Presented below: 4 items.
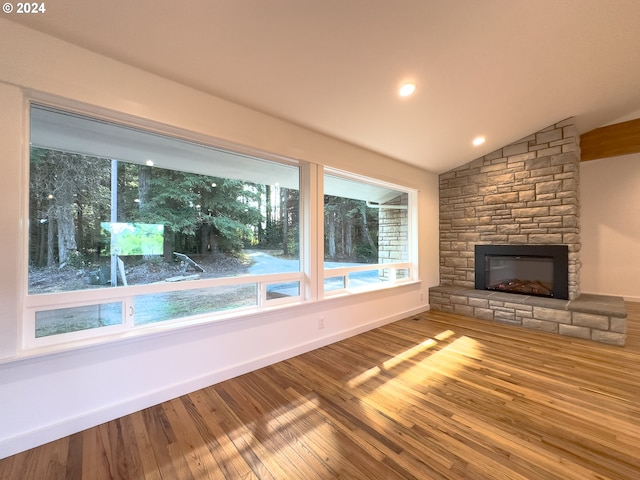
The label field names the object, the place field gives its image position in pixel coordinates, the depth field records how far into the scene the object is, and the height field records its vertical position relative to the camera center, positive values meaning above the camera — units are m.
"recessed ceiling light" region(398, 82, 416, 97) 2.52 +1.49
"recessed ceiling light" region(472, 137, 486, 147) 3.90 +1.52
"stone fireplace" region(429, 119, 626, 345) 3.53 +0.28
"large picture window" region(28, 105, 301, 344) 1.80 +0.14
